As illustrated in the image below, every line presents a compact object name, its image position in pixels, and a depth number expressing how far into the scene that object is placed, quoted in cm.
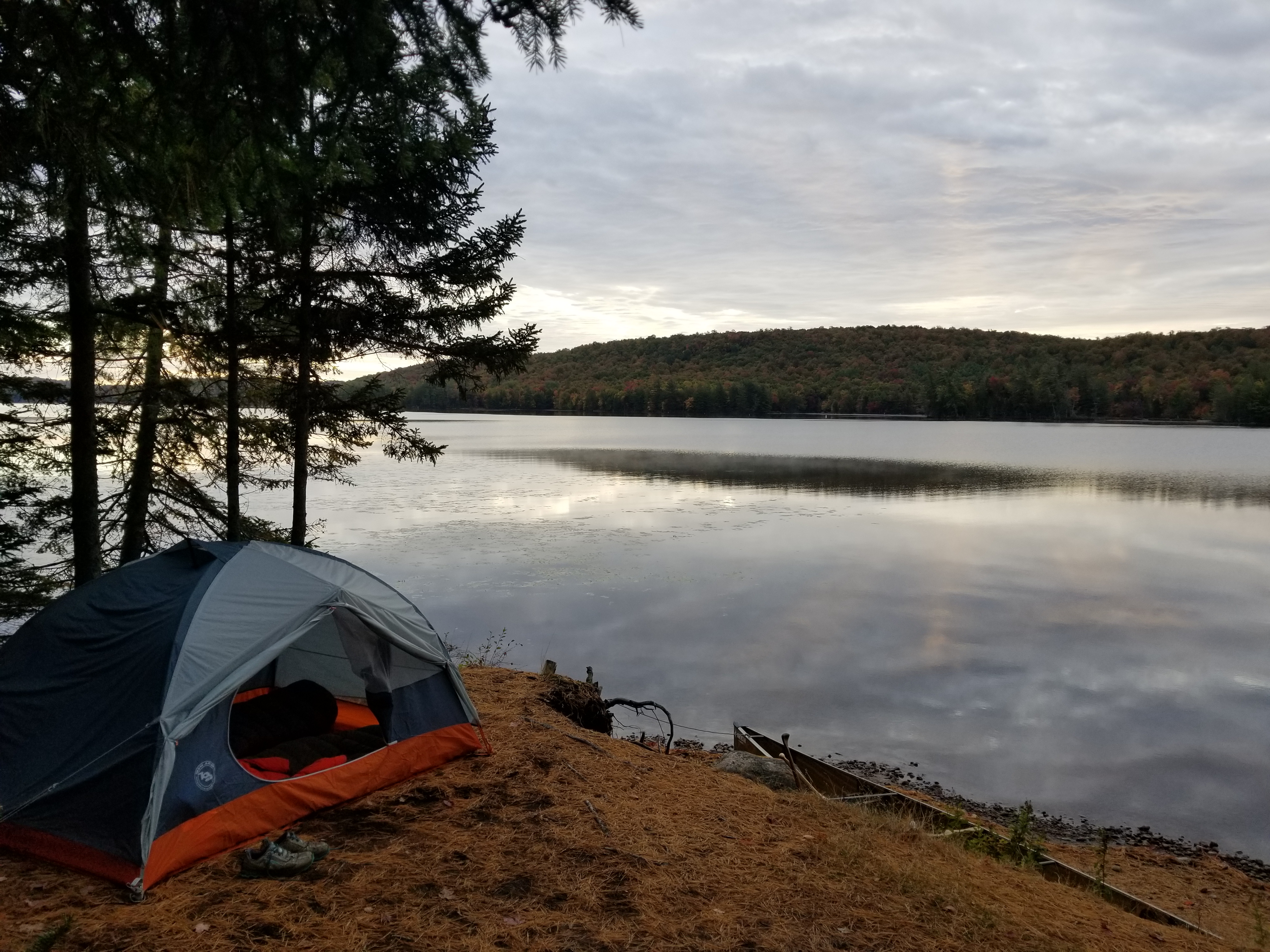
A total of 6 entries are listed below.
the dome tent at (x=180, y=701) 464
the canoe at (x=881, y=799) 597
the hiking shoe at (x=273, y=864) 449
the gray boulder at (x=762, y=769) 746
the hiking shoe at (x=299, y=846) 463
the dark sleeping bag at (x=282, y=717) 573
